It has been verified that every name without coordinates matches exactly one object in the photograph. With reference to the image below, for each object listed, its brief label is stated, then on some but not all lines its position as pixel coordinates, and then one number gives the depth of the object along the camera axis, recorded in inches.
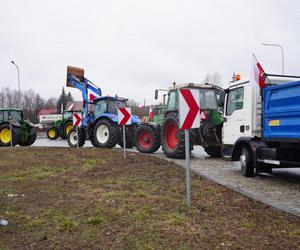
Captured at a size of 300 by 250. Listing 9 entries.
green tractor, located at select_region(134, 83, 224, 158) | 348.4
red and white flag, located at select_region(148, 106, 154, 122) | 491.5
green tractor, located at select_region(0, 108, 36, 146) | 545.8
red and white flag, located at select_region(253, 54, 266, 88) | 246.2
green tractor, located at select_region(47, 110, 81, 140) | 764.9
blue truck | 220.6
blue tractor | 441.1
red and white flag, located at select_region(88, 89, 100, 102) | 506.1
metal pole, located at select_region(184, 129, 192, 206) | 166.5
